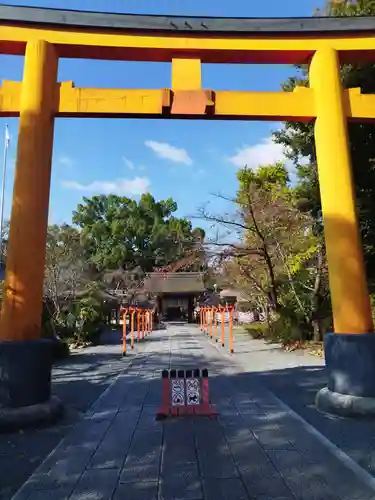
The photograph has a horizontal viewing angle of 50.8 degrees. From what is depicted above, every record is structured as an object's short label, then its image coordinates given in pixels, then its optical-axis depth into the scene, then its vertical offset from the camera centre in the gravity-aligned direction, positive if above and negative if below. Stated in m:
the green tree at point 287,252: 16.11 +3.16
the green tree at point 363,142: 9.96 +4.74
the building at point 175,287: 37.59 +3.98
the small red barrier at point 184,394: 5.88 -0.95
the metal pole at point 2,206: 22.20 +7.18
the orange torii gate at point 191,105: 5.64 +3.53
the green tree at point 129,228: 42.94 +11.47
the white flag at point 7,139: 22.89 +11.04
